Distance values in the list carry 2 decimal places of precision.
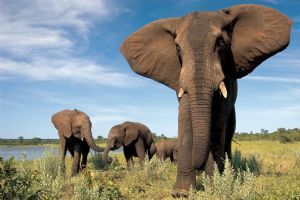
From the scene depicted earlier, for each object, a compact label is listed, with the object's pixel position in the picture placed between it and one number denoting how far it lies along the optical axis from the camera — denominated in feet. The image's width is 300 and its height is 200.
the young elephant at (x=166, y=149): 78.48
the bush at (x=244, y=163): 34.48
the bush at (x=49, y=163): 31.53
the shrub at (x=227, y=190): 16.69
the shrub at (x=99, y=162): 51.42
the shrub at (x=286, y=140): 150.51
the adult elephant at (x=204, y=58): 20.20
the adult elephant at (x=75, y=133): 47.88
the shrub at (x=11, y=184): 17.01
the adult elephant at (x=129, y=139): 58.75
